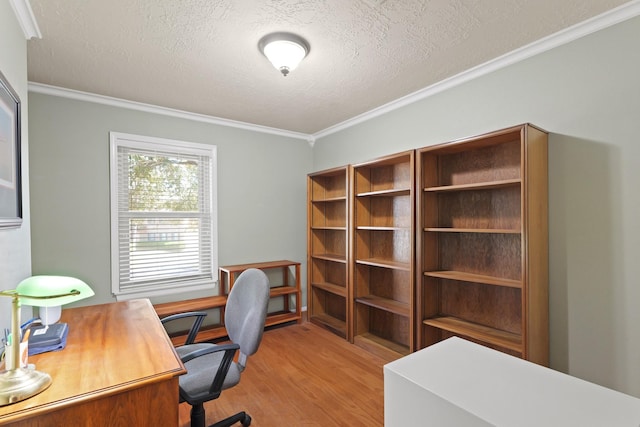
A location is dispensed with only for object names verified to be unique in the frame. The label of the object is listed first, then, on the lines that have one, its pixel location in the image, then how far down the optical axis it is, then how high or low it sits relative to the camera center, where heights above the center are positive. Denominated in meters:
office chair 1.71 -0.81
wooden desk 1.08 -0.64
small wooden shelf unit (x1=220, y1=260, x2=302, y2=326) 3.58 -0.89
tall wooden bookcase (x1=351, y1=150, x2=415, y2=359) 3.13 -0.44
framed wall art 1.44 +0.28
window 3.14 -0.01
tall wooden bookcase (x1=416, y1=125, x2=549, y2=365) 2.03 -0.24
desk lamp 1.09 -0.37
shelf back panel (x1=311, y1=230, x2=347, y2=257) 3.99 -0.36
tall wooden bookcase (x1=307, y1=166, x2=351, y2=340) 3.93 -0.42
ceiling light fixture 2.04 +1.08
